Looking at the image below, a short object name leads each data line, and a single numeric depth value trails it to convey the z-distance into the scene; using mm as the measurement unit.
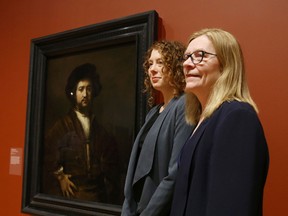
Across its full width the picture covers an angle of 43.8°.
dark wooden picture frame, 2096
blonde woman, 1000
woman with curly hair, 1484
